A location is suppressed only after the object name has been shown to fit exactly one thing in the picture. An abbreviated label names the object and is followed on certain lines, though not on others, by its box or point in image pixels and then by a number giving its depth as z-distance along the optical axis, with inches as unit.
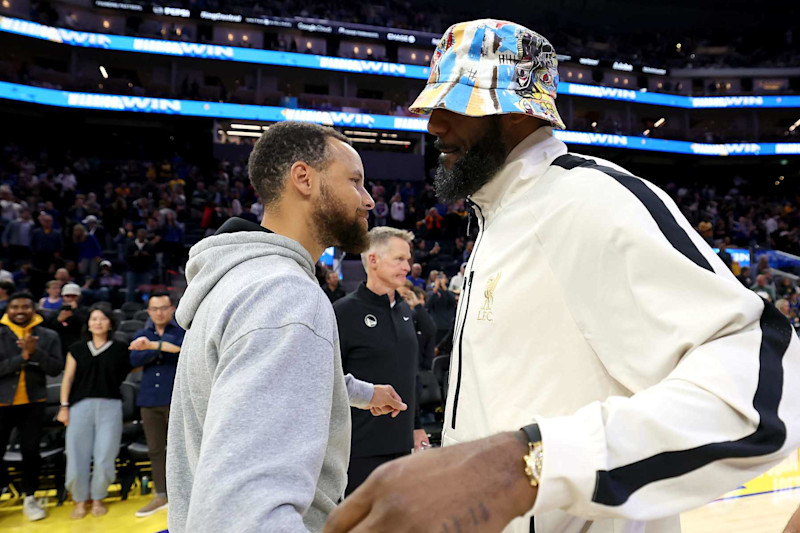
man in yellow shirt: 197.6
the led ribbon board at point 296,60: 819.4
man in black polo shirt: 138.2
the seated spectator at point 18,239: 396.5
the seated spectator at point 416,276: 408.5
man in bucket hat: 23.9
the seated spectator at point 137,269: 367.6
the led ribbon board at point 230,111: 794.8
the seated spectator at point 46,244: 381.7
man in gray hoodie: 40.1
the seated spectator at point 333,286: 326.1
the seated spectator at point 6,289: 259.0
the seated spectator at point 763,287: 403.5
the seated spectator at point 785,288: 493.0
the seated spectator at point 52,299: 291.0
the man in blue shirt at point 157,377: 198.4
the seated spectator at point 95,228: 469.1
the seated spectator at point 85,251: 399.5
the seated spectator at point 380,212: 611.5
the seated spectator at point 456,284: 343.7
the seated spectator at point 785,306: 355.3
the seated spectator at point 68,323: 258.8
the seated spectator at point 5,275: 323.6
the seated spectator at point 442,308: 304.7
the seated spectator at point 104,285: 347.3
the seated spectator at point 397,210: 625.2
